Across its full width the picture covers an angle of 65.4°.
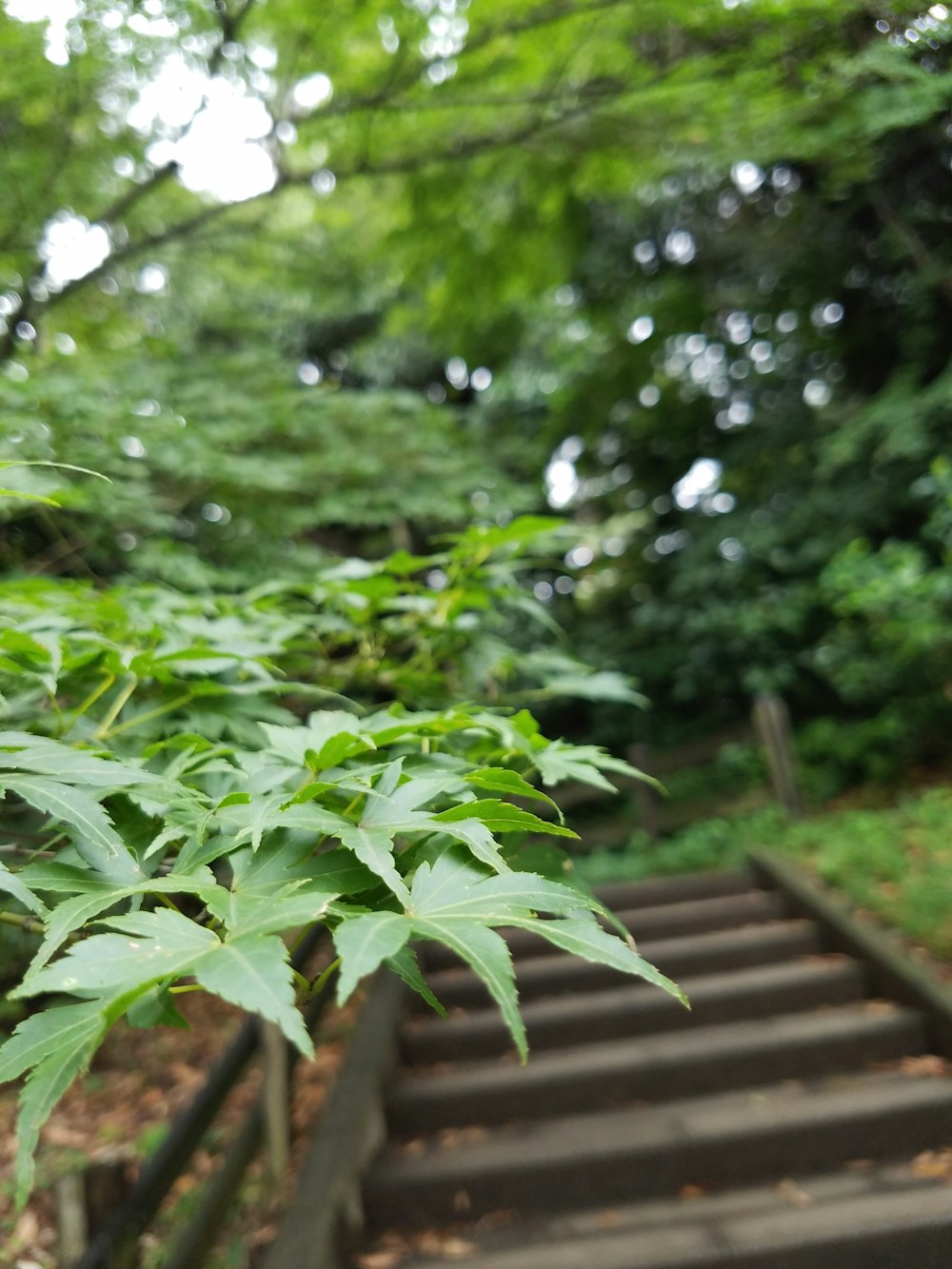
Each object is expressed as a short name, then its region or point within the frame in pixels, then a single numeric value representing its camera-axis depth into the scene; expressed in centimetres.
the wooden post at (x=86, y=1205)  191
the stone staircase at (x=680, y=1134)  229
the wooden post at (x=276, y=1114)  285
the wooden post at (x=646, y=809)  619
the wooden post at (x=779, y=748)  545
